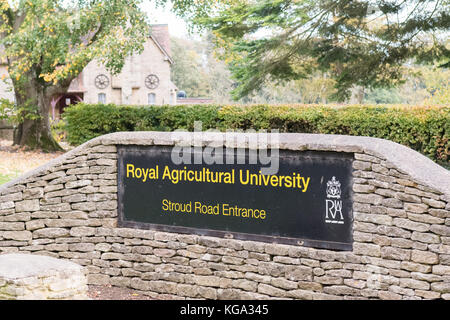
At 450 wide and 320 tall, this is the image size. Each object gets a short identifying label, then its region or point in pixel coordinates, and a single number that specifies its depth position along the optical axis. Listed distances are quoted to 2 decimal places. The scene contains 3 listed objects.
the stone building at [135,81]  36.76
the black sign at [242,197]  5.58
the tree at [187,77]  56.31
